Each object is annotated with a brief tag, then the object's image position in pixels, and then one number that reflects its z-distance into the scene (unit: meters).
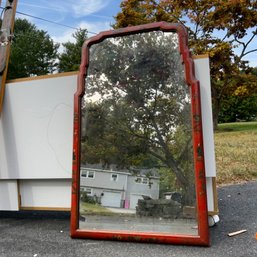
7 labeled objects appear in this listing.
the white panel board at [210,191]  2.05
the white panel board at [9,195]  2.43
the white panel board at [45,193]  2.36
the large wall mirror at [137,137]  1.93
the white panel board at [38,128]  2.32
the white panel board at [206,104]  2.00
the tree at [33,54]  16.16
